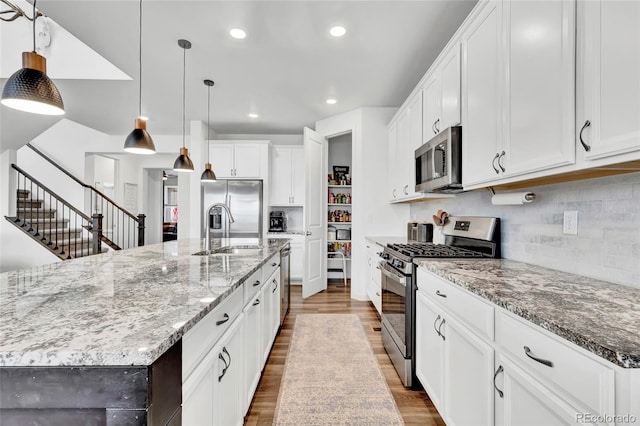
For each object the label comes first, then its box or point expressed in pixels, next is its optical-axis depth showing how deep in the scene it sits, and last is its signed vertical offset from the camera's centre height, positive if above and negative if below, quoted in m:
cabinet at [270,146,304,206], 5.50 +0.76
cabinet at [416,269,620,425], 0.71 -0.51
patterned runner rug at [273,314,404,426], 1.72 -1.17
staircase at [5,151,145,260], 4.71 -0.13
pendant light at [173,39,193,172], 3.07 +0.56
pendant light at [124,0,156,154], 2.18 +0.54
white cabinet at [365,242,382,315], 3.38 -0.73
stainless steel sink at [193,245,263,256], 2.21 -0.30
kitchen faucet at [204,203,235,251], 2.51 -0.27
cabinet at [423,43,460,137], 2.08 +0.95
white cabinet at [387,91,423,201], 2.93 +0.77
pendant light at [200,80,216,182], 3.64 +0.50
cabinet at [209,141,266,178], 5.24 +0.95
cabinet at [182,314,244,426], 0.91 -0.62
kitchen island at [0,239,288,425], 0.61 -0.29
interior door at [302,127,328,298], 4.17 +0.02
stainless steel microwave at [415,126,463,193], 2.05 +0.41
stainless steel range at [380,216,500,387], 1.99 -0.41
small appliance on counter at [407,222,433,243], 3.25 -0.18
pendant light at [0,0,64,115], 1.21 +0.53
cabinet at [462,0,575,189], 1.17 +0.62
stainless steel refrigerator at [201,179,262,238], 5.10 +0.23
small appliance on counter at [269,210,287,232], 5.41 -0.13
